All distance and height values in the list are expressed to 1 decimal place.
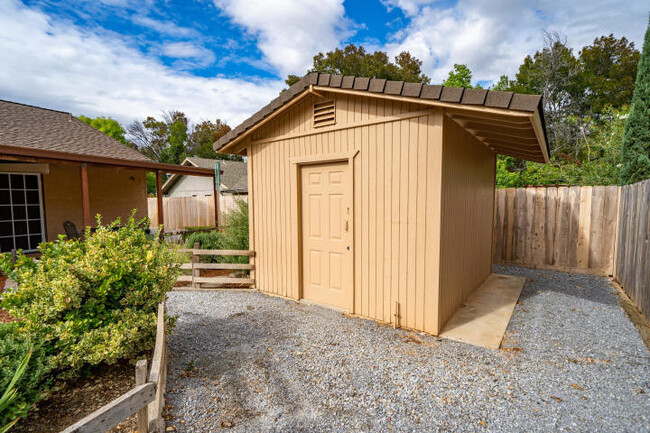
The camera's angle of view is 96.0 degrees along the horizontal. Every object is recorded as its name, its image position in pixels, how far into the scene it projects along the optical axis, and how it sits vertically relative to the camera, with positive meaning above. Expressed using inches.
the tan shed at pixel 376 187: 140.8 +7.6
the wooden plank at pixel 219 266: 213.1 -49.9
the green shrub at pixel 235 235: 272.7 -32.6
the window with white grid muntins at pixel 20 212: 288.2 -9.8
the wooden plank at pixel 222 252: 222.7 -39.3
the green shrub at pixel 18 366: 74.6 -48.0
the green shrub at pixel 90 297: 98.2 -35.3
